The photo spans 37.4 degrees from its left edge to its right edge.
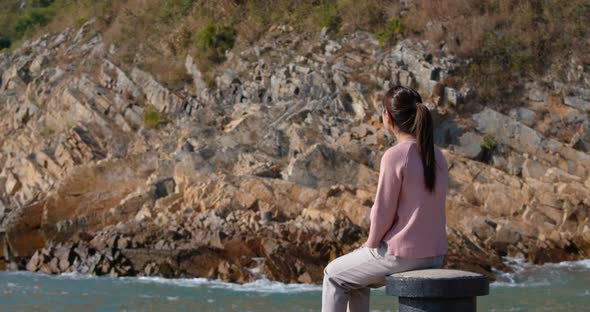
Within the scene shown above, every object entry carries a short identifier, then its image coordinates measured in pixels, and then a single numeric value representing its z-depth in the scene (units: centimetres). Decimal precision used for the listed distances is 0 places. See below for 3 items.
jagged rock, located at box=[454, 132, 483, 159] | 1745
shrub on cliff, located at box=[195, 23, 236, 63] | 2208
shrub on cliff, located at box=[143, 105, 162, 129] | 1998
